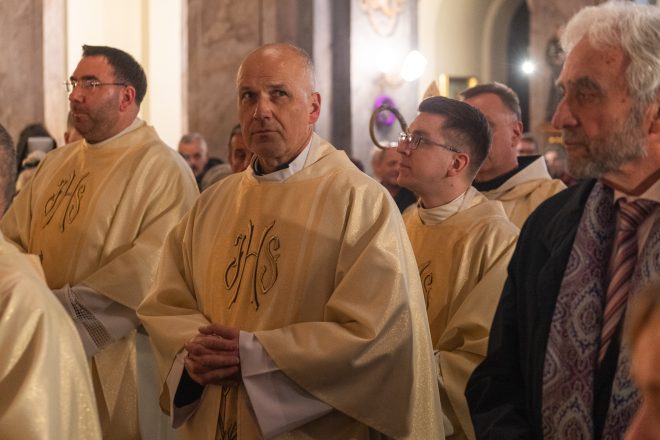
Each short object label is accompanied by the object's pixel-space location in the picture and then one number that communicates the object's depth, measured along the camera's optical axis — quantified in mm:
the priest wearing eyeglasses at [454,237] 3961
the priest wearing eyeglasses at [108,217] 4902
